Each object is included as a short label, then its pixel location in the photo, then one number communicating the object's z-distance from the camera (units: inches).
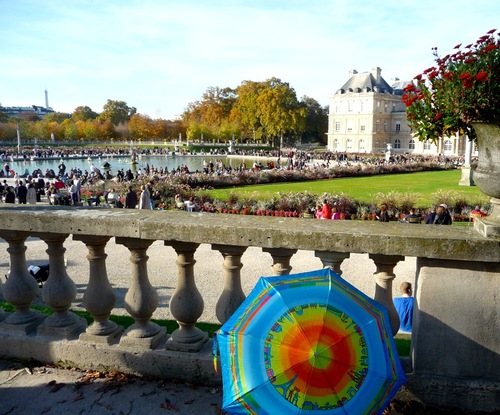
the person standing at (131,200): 670.5
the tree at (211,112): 3966.5
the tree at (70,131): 4271.7
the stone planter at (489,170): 97.9
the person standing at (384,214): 510.6
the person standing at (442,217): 450.3
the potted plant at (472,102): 93.7
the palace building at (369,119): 3444.9
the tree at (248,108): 3553.2
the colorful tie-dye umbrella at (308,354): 73.8
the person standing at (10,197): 669.3
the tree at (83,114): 4926.2
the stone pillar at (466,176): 1093.4
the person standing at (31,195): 730.8
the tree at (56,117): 4781.0
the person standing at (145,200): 673.6
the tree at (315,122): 4028.1
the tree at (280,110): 3299.7
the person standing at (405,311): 204.8
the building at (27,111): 5890.8
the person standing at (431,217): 484.1
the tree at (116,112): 4724.4
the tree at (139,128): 4424.2
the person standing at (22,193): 741.3
